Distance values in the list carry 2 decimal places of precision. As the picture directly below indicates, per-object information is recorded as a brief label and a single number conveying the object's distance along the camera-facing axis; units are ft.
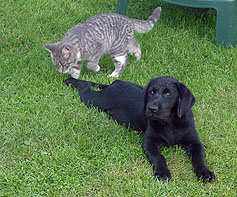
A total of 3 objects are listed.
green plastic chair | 19.10
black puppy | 12.34
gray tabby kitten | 17.20
